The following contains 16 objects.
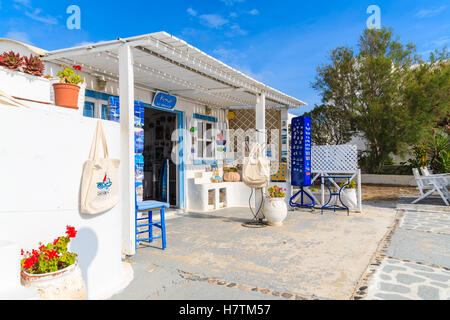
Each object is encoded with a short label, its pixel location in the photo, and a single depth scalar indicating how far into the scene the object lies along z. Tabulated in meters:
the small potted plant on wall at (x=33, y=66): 3.01
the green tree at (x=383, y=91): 10.93
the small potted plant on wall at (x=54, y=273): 1.88
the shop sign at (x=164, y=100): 6.42
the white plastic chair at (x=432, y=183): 7.41
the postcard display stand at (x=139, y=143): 5.84
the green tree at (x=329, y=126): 12.68
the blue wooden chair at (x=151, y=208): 3.89
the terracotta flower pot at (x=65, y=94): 3.03
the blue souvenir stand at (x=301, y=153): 6.94
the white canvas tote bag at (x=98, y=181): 2.55
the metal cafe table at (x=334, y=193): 6.85
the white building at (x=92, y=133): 2.21
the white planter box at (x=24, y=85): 2.83
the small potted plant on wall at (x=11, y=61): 2.94
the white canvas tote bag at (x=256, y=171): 5.46
